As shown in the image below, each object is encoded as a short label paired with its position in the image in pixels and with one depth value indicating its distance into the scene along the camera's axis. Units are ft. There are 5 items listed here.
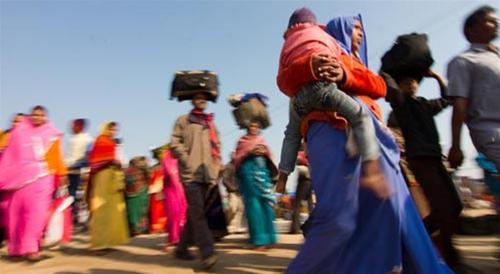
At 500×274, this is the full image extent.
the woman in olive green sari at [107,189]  20.44
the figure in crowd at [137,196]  27.20
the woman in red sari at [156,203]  27.22
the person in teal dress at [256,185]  18.90
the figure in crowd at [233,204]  23.06
